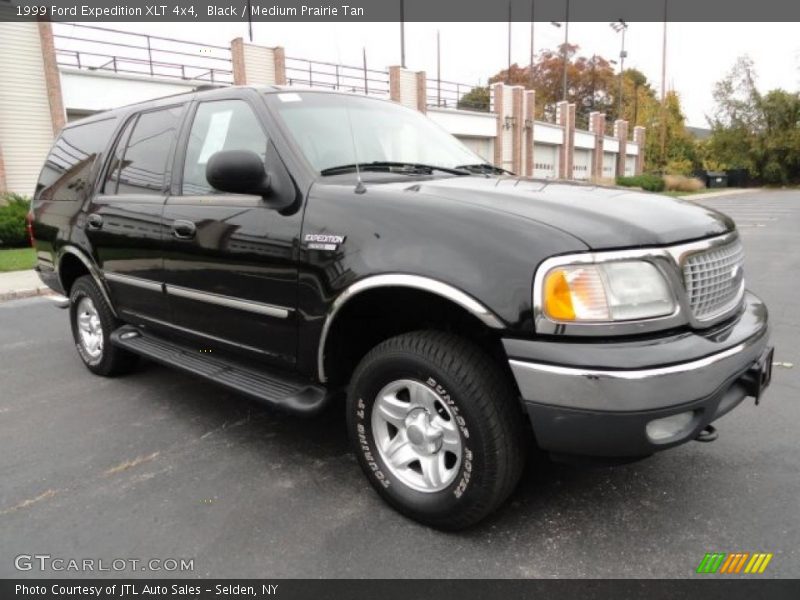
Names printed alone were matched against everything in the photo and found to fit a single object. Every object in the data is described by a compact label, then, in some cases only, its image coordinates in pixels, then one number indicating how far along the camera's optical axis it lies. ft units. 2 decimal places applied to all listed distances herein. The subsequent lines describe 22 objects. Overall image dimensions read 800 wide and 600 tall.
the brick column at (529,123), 131.34
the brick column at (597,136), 167.32
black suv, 7.29
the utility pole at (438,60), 218.38
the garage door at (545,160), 139.54
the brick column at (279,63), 80.18
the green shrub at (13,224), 44.34
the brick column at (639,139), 203.51
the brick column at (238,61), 76.07
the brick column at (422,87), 103.84
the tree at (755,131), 182.39
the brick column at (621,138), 187.42
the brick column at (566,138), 148.15
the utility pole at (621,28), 200.41
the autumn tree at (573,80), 230.68
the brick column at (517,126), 126.72
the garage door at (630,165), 198.70
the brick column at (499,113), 123.20
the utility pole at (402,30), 122.01
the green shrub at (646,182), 132.16
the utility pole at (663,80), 154.10
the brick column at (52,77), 57.03
